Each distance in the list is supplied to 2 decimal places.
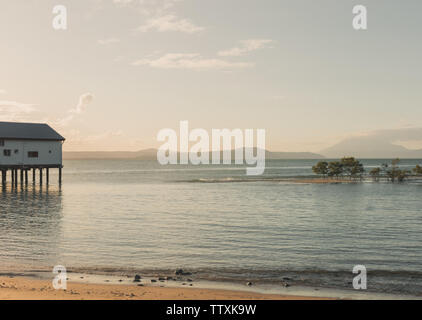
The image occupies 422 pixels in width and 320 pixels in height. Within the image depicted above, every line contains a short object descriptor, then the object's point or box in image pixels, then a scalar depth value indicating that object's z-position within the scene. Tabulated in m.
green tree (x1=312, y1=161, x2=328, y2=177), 111.77
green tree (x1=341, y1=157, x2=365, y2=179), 108.69
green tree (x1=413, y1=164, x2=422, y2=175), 110.81
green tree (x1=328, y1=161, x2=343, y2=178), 110.50
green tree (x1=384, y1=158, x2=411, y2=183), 102.69
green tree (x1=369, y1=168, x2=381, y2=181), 109.47
